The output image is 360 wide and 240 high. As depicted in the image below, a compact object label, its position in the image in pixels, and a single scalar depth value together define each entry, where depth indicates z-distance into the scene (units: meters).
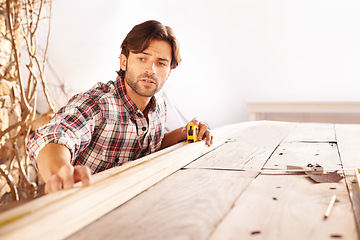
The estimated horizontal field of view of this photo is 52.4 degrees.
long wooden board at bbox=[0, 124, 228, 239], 0.50
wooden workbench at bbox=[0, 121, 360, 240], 0.54
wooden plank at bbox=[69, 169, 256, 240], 0.54
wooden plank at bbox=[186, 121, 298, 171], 1.02
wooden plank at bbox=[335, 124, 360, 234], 0.71
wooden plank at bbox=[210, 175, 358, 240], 0.53
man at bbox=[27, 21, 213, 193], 1.24
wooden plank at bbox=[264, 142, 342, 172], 1.01
